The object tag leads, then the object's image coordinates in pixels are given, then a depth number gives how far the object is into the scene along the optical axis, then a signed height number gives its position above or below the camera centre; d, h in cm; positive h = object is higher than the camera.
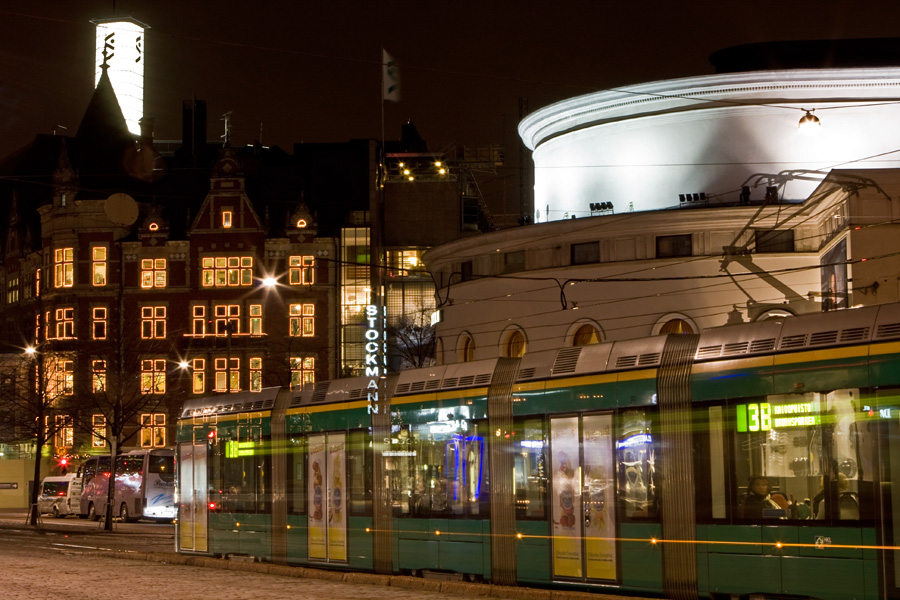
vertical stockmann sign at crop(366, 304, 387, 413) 3872 +323
